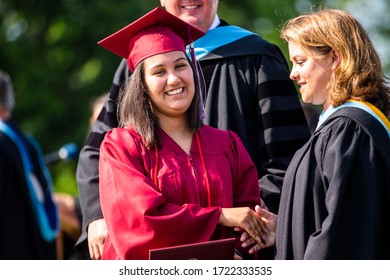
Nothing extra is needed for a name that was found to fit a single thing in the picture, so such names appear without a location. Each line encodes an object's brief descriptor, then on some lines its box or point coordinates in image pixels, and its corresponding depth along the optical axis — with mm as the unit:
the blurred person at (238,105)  9633
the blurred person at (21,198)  15234
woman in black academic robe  7547
